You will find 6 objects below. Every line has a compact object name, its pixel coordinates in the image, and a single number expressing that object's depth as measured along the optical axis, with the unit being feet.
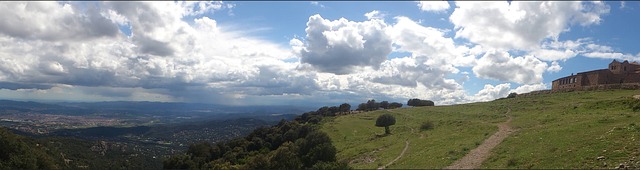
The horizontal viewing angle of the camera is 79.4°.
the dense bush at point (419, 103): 382.67
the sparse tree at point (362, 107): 371.86
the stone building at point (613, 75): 233.76
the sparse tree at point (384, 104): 380.39
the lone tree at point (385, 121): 200.88
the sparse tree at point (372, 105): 371.15
